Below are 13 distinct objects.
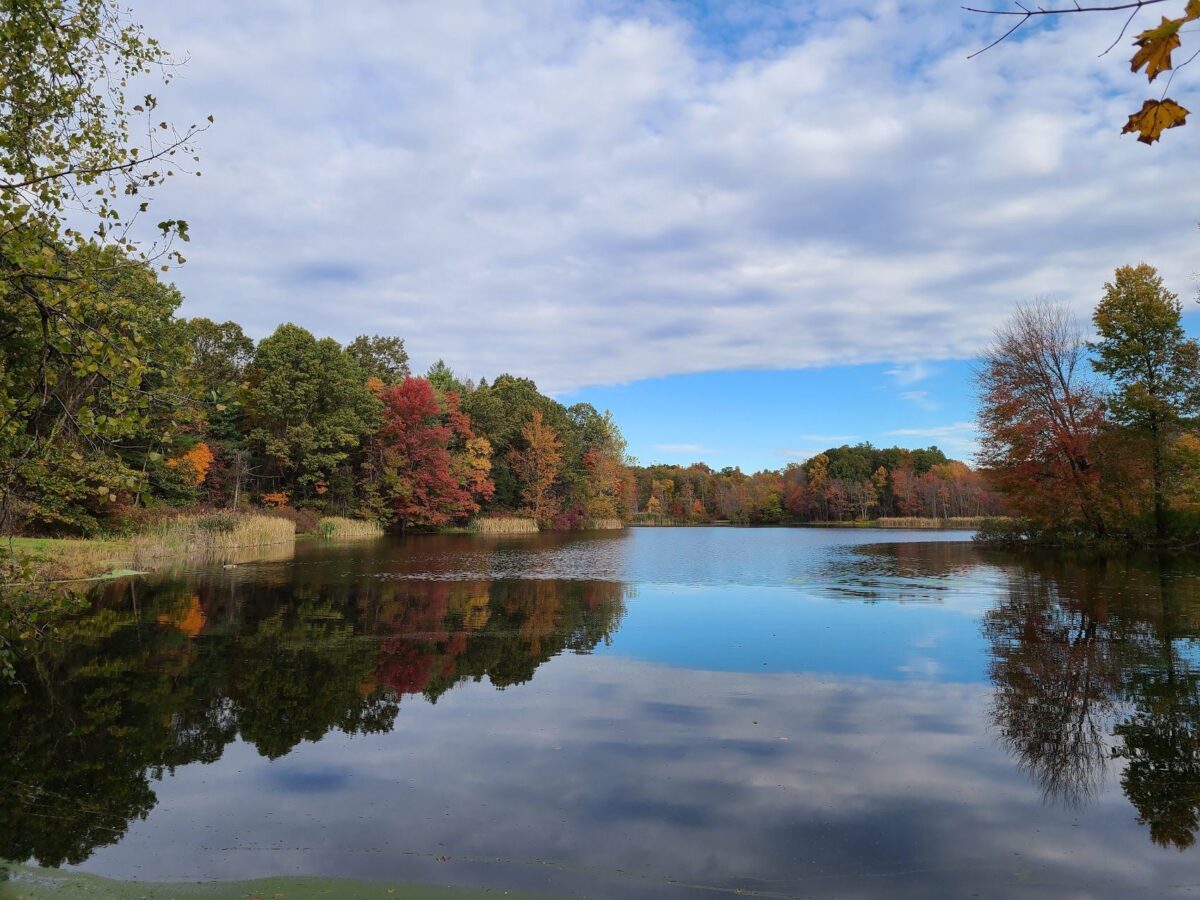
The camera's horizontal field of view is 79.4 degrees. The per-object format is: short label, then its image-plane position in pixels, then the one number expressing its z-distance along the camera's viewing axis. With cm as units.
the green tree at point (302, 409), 4628
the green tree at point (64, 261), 422
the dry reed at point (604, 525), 7300
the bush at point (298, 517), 4159
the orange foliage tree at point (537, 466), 6419
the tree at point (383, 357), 6469
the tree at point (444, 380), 6744
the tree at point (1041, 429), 3141
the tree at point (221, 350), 5259
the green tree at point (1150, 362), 2902
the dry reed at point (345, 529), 4306
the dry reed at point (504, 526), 5678
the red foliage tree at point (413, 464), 5134
